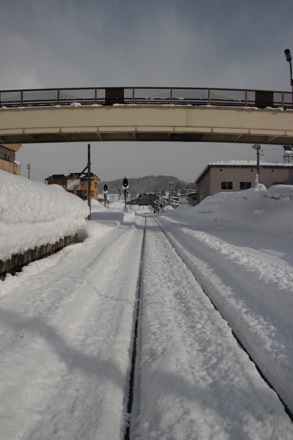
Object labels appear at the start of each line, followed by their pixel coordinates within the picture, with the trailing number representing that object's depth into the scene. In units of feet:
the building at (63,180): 221.62
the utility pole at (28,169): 292.40
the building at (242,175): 163.84
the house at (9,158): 85.15
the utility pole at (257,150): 116.43
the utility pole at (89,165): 61.77
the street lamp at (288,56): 51.18
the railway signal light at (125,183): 120.65
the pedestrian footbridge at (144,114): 45.06
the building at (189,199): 256.19
